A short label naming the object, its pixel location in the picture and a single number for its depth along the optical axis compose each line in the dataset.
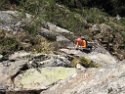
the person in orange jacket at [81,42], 14.64
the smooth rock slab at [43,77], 9.80
